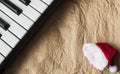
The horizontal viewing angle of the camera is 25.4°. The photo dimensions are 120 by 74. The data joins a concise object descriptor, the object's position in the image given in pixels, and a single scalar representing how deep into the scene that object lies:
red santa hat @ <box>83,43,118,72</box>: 0.96
